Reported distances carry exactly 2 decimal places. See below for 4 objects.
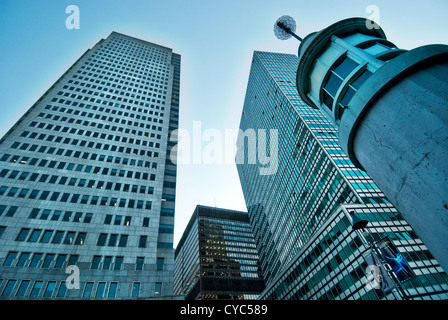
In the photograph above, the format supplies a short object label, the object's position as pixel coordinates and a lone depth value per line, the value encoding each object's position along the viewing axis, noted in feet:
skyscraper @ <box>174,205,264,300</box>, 360.89
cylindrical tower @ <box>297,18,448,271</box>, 34.24
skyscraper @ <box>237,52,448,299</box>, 129.70
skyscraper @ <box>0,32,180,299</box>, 92.07
